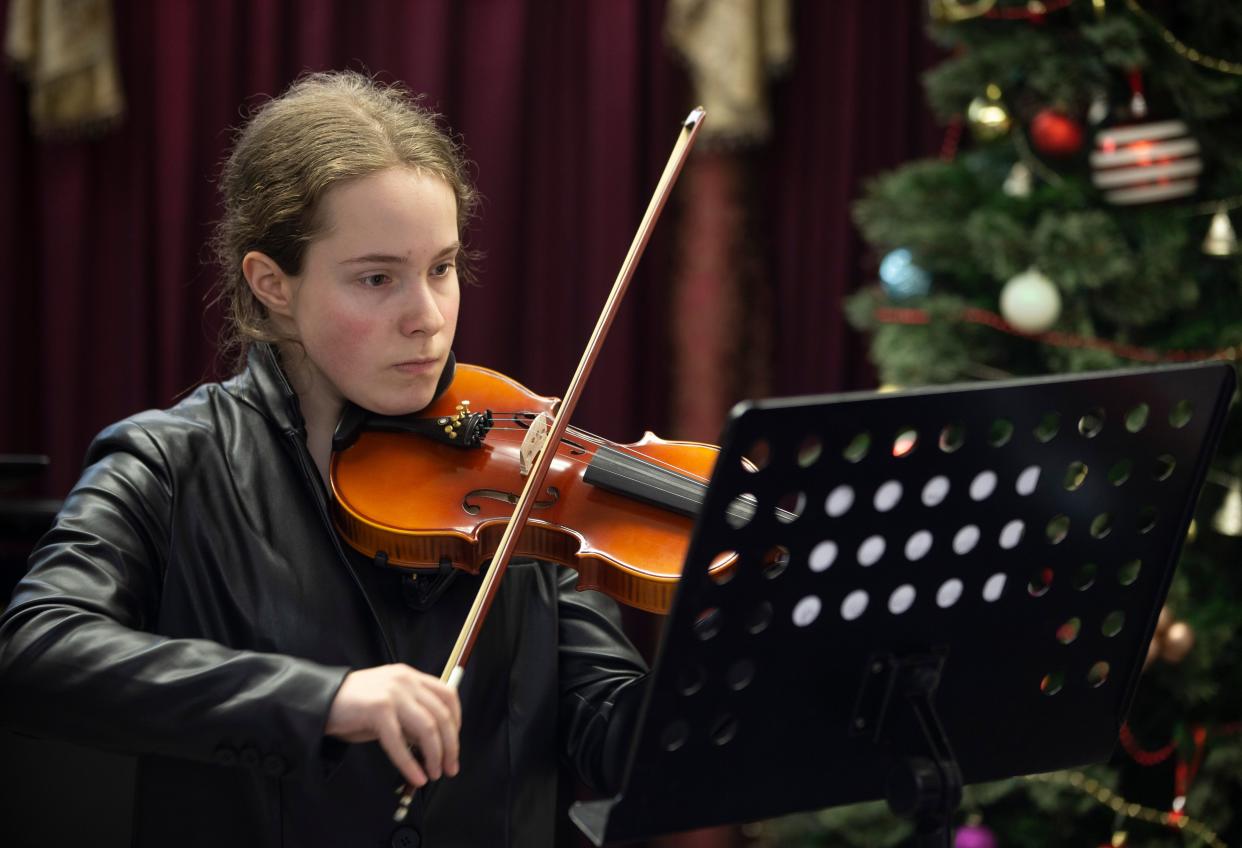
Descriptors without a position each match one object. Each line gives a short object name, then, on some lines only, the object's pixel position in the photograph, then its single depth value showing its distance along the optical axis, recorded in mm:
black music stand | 1817
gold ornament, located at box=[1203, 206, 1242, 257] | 4102
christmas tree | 4141
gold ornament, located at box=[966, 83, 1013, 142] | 4281
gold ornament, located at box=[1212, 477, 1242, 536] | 4066
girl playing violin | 2391
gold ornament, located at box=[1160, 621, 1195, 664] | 4023
